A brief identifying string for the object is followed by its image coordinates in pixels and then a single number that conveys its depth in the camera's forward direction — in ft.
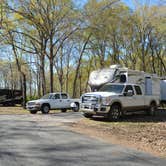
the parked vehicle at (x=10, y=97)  150.30
